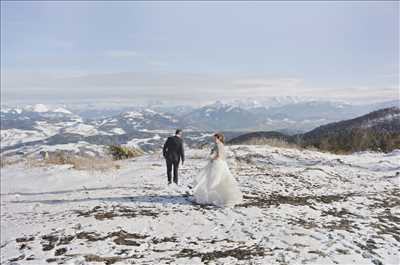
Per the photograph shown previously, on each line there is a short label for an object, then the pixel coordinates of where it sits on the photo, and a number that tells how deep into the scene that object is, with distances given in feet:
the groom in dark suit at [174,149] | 61.62
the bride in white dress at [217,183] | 50.26
